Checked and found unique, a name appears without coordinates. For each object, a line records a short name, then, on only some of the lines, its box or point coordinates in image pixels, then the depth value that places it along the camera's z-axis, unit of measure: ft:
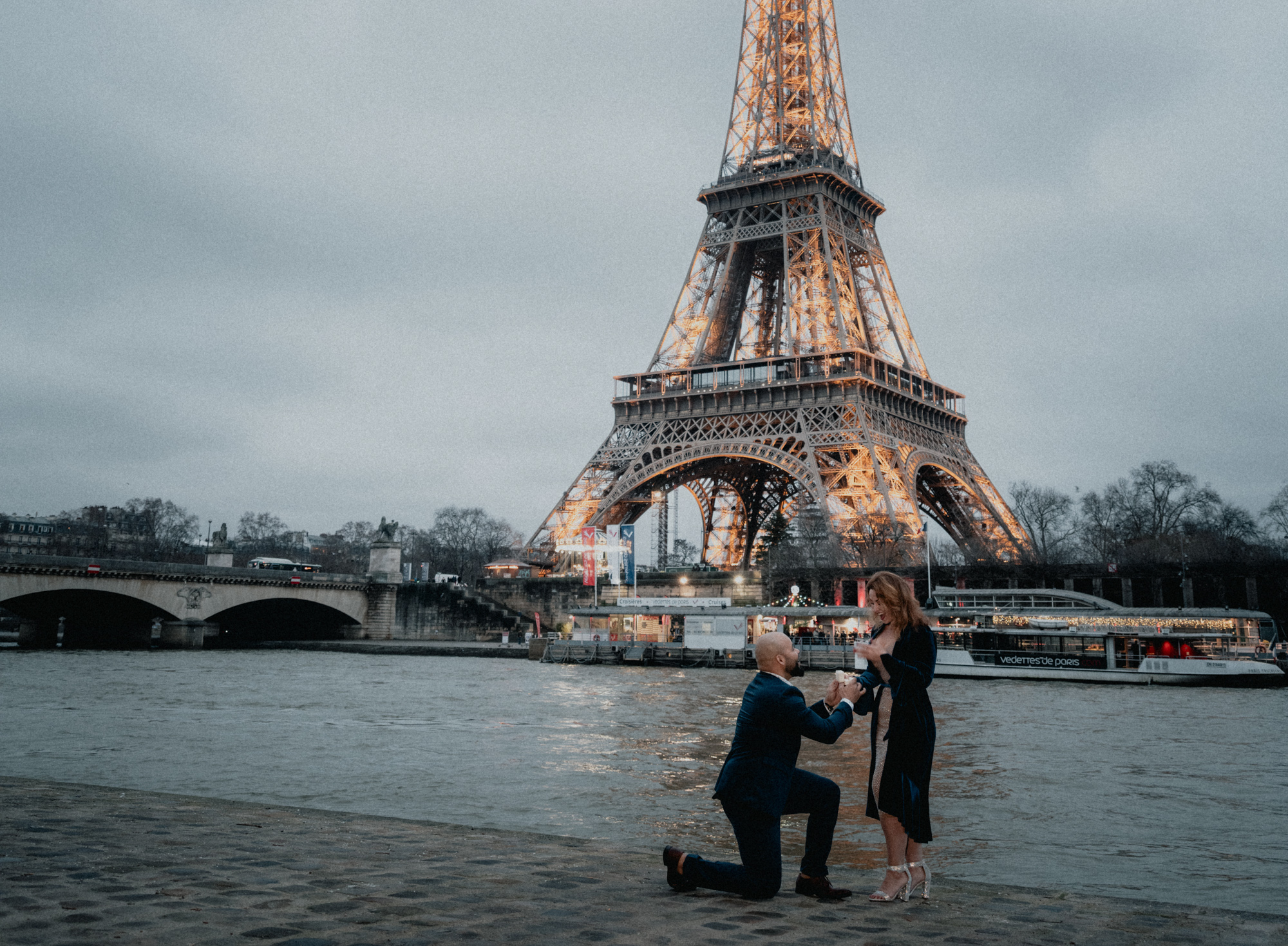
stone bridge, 171.12
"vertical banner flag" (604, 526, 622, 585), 193.47
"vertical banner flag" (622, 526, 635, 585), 191.31
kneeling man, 19.97
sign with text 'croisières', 188.66
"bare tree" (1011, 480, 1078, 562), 265.75
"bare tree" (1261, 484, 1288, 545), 277.44
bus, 254.47
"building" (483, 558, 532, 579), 252.42
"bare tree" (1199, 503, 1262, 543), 268.41
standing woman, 20.72
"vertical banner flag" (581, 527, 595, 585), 185.88
